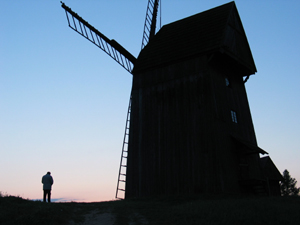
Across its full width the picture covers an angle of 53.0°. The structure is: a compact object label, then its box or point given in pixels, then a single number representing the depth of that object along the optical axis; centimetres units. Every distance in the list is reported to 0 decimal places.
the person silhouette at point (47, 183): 1596
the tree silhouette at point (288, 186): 5997
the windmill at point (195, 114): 1719
